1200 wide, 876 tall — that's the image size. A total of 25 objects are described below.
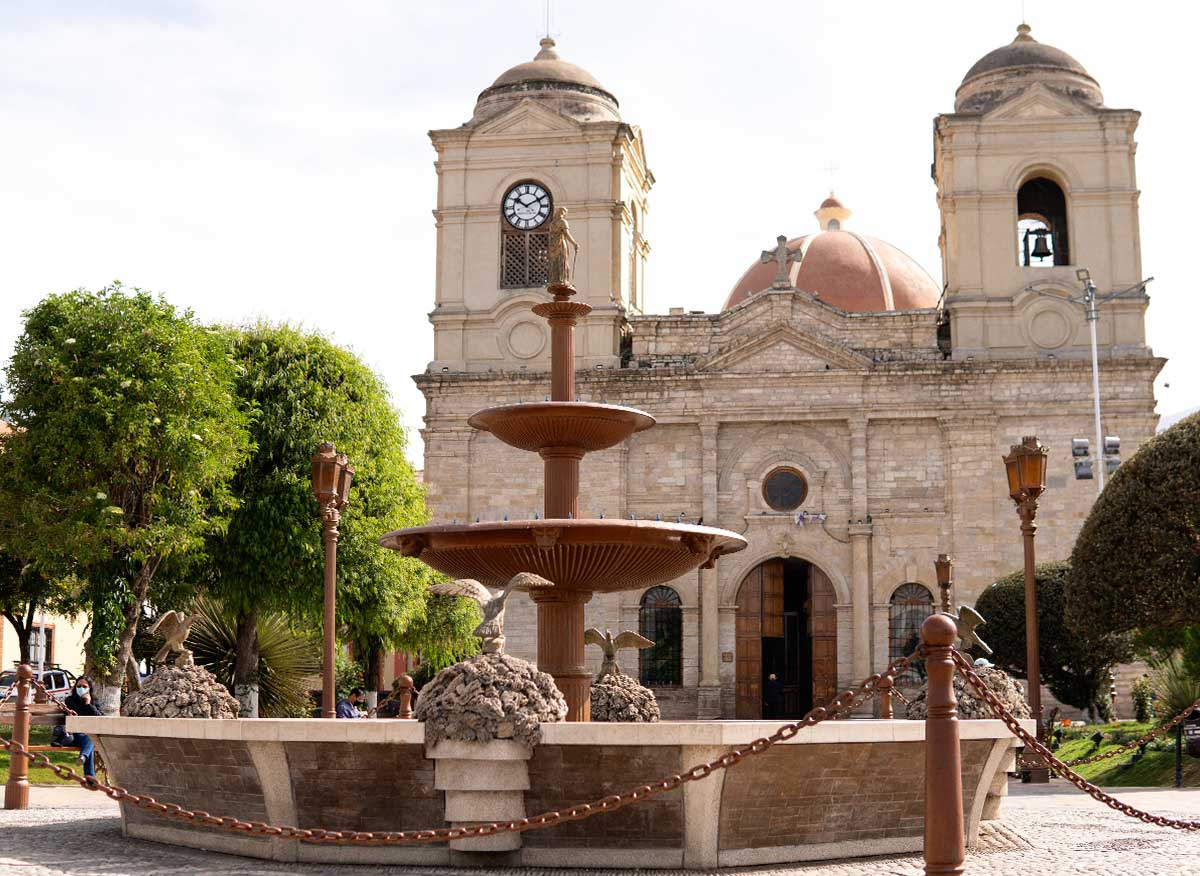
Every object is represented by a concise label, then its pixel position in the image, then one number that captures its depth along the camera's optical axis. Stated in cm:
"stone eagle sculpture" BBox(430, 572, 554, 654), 1014
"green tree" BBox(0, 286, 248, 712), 2183
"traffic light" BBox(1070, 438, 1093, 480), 3167
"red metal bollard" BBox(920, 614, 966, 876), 709
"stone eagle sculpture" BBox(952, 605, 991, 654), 1266
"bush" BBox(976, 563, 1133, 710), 2988
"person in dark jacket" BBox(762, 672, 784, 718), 3516
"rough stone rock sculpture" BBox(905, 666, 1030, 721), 1146
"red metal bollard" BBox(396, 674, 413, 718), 2116
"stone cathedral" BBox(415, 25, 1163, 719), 3541
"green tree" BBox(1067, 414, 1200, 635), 2211
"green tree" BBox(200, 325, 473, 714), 2558
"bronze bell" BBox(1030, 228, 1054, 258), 3769
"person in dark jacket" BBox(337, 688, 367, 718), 2173
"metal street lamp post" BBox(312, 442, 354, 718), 1614
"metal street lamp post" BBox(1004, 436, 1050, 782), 1692
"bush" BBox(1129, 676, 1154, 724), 3105
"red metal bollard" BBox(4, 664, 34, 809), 1441
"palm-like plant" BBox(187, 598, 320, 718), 2753
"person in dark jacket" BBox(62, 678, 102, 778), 1798
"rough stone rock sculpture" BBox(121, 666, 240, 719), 1131
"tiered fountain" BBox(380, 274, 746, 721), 1143
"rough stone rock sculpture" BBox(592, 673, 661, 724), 1276
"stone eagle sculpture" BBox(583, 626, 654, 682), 1332
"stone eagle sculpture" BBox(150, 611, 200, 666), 1280
